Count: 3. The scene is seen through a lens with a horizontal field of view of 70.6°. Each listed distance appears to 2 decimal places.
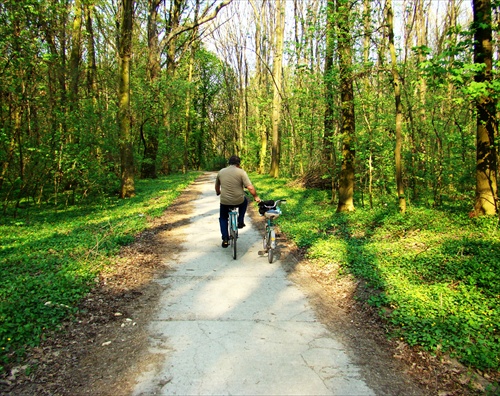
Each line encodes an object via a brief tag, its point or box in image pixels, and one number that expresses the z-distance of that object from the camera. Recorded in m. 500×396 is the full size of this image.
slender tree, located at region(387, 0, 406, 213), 9.12
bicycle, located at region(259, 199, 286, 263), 7.36
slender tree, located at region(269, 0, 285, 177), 22.50
